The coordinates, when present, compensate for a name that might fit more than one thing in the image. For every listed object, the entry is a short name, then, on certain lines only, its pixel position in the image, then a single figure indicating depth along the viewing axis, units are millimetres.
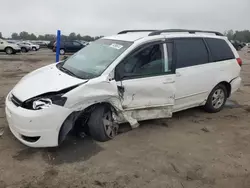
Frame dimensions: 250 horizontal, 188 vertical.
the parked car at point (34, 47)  24035
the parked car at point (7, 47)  17455
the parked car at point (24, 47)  20956
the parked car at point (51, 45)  23549
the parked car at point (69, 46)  20211
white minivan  2539
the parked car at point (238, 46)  32346
